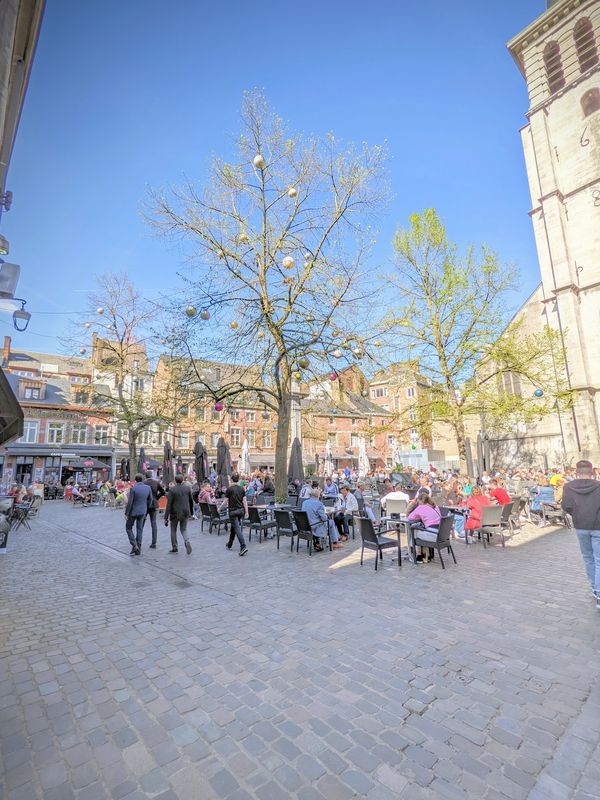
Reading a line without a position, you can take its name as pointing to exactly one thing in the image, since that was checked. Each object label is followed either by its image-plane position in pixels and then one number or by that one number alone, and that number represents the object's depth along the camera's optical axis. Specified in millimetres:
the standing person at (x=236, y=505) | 8945
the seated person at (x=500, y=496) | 9938
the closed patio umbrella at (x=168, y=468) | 17141
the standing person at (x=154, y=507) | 9747
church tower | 23562
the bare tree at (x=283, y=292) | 11820
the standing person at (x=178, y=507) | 8969
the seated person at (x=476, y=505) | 9211
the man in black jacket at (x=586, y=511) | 5105
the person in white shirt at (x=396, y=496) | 9872
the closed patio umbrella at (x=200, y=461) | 15959
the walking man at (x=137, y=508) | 8984
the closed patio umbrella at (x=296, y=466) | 16188
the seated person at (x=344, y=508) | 10125
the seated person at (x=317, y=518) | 8828
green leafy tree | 17234
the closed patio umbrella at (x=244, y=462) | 22922
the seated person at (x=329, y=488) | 13508
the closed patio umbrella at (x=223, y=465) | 14267
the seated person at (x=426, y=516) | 7445
